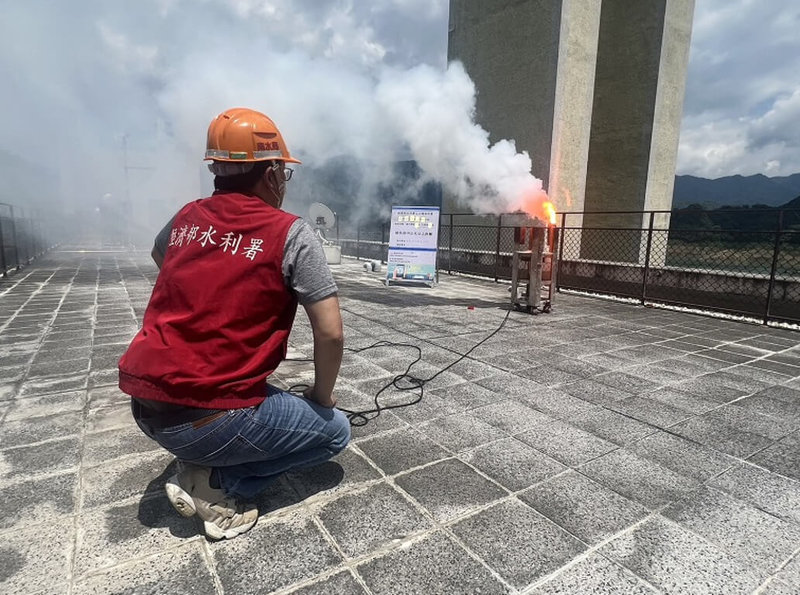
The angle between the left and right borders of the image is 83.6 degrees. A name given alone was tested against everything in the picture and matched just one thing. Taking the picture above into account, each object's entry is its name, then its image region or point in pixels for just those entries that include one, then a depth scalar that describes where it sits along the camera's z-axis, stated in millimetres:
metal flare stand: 7430
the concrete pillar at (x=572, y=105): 14234
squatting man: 1761
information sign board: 10547
